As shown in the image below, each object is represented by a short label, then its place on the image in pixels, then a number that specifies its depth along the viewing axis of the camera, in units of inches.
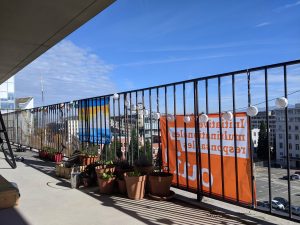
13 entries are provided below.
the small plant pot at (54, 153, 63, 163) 242.0
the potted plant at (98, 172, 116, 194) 141.1
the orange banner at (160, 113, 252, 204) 107.1
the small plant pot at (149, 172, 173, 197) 130.0
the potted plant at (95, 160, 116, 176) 148.9
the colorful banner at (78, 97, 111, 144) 196.1
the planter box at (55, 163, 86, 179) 169.4
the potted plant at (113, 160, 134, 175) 150.0
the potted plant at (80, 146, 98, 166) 192.5
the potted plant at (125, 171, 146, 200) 130.6
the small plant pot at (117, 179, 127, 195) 139.2
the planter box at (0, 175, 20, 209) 120.8
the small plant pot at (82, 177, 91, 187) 157.9
